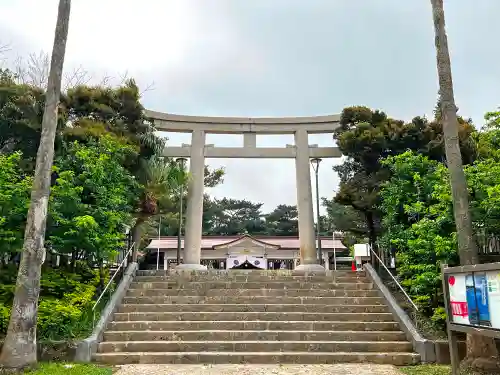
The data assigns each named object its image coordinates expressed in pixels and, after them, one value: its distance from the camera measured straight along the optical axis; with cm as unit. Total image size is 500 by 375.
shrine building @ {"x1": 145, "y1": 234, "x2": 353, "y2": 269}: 2317
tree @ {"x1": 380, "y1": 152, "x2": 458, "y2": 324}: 753
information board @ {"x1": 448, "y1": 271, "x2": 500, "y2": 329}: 479
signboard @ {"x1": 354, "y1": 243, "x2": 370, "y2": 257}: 1466
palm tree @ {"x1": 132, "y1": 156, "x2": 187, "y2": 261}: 1169
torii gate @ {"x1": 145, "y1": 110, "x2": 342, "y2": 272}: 1449
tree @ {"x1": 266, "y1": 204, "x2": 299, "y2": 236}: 3744
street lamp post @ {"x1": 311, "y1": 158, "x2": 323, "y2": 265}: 1493
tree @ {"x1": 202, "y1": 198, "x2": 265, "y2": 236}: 3809
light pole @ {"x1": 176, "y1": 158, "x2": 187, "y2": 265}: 1457
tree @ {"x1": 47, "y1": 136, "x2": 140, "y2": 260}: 798
